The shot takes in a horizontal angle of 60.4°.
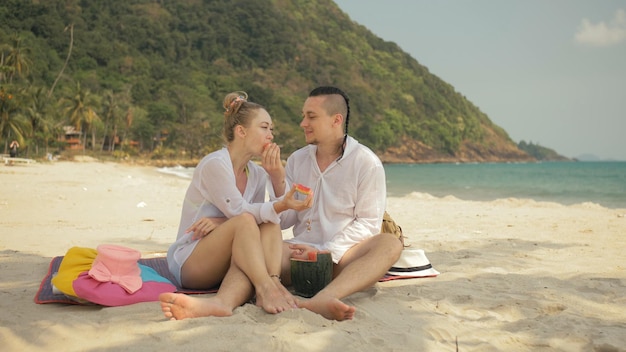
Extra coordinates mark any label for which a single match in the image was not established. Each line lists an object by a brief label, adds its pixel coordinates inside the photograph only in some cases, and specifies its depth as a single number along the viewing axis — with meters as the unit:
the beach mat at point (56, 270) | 3.30
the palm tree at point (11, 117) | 30.48
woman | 3.14
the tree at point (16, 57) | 38.78
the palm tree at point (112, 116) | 54.09
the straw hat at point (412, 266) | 4.23
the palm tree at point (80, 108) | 47.44
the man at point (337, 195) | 3.70
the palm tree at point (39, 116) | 35.25
